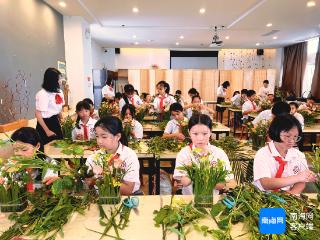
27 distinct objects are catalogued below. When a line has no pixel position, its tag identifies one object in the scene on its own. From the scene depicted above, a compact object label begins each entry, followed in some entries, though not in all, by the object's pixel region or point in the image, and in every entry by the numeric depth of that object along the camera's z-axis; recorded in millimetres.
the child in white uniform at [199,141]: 2041
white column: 6586
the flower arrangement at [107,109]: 4602
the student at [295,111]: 4052
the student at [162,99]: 5719
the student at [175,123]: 3280
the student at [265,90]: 10312
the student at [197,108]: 5333
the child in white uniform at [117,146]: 1891
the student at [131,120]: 3366
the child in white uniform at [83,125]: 3330
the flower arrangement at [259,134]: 2854
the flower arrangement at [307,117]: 4598
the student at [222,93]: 10211
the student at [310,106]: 5177
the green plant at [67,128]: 3256
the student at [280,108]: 3211
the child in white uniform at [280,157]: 1884
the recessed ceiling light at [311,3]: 5559
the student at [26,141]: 1904
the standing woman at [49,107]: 3406
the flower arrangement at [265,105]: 6331
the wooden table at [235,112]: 7380
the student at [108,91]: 7642
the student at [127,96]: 5563
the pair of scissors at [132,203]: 1512
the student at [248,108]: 6546
